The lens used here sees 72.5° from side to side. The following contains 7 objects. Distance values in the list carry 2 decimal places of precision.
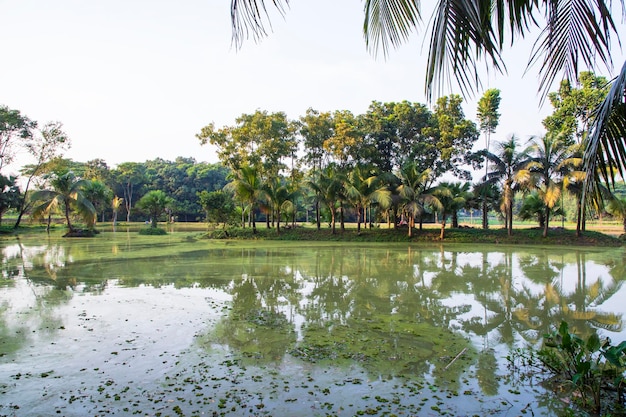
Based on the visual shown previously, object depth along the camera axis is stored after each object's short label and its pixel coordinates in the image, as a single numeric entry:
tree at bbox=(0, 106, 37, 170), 27.41
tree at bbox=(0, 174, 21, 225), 27.27
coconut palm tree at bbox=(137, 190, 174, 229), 28.48
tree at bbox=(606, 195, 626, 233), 21.27
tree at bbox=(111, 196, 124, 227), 34.72
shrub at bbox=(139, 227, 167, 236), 25.73
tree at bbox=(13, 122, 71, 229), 29.30
